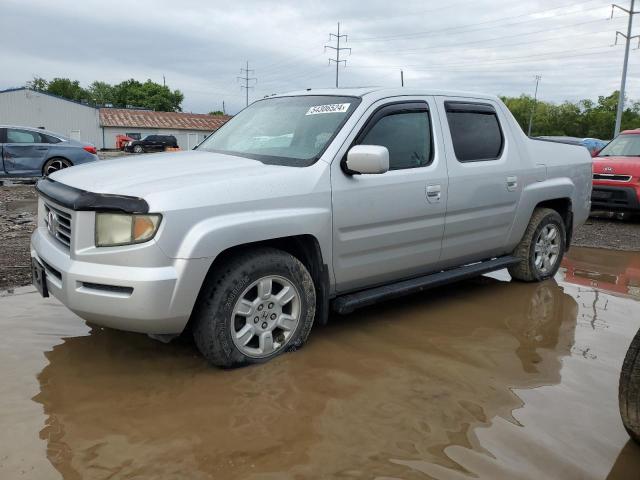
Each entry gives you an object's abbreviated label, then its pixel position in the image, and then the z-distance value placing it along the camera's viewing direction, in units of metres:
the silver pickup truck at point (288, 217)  3.03
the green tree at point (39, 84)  96.55
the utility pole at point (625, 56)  34.00
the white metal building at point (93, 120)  47.03
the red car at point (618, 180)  9.41
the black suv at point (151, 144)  40.84
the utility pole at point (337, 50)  66.61
